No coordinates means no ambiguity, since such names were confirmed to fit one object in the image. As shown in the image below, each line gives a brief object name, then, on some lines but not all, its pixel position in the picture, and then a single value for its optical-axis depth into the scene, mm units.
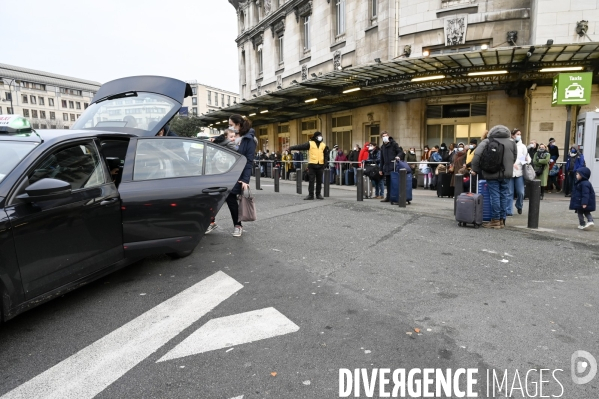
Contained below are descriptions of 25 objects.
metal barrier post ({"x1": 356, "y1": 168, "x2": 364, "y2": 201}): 11413
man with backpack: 7148
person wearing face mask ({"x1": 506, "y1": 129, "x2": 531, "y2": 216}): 8633
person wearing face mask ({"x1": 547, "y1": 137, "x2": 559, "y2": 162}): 13777
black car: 3117
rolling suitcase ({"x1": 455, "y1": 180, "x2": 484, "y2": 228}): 7340
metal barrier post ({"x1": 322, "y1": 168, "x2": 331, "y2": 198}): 11784
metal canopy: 12719
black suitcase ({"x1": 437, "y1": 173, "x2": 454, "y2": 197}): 12625
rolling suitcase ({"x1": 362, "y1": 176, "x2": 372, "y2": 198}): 12015
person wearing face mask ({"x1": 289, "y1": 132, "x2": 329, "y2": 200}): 10820
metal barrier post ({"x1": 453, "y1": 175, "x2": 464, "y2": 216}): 8766
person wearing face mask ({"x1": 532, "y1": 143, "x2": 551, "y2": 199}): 12789
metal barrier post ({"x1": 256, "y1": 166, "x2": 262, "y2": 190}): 15176
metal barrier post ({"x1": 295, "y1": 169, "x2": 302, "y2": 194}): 12786
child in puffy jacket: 7172
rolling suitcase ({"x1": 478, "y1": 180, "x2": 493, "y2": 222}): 7651
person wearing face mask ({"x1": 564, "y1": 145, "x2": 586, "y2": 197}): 12125
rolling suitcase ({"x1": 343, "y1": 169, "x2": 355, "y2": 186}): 16688
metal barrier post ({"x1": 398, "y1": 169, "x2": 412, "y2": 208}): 10078
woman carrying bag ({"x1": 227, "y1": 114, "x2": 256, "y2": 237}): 6355
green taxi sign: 12680
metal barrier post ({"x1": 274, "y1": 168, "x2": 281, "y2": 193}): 14284
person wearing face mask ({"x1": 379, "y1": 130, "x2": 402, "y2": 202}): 11023
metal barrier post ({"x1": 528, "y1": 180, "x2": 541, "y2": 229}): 7340
